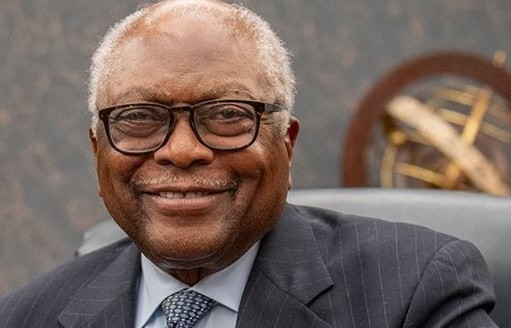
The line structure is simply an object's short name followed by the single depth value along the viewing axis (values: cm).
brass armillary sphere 295
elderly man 148
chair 161
